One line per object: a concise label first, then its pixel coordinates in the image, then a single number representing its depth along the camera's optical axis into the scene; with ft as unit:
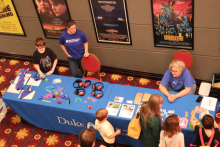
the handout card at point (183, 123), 10.46
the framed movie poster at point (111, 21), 15.06
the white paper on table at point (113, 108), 11.82
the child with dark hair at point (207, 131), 9.39
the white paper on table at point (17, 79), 14.79
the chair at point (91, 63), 15.61
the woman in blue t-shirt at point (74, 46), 15.21
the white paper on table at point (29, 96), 13.61
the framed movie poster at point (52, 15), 16.70
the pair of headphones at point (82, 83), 13.66
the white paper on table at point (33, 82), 14.57
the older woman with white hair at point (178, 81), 11.93
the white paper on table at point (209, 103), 11.04
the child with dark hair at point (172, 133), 9.23
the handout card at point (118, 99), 12.41
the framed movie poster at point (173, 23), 13.44
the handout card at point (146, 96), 12.14
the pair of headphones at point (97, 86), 13.30
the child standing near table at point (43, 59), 14.21
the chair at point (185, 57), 14.46
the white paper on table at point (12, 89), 14.13
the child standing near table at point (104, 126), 10.39
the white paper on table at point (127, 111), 11.56
